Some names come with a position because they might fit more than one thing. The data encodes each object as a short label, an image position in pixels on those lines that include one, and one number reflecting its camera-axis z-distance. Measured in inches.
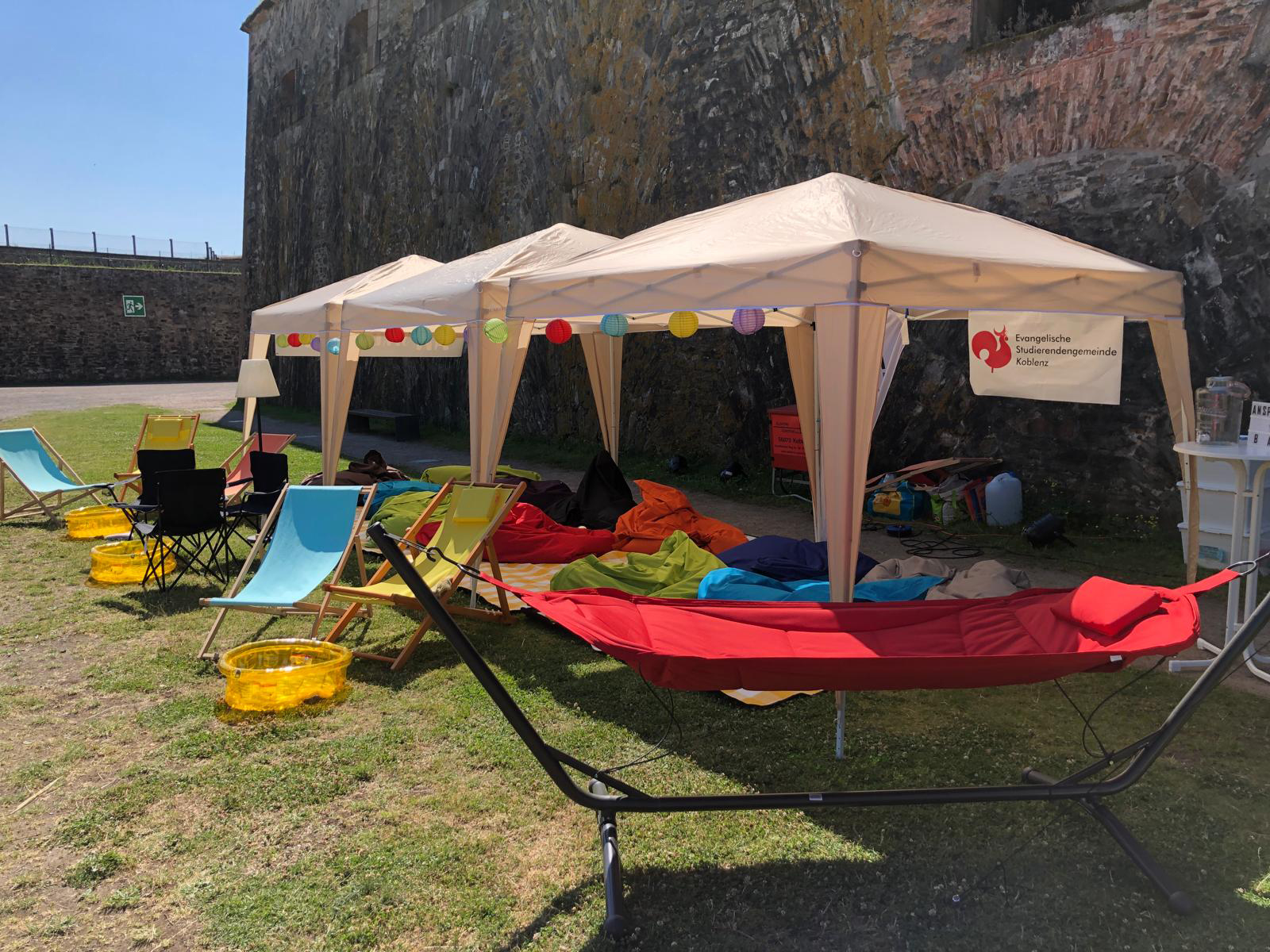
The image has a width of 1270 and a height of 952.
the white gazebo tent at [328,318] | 301.7
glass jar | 166.9
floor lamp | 316.2
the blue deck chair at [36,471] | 292.4
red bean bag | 241.4
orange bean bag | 247.9
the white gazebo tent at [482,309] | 237.6
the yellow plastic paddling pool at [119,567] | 227.1
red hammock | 103.7
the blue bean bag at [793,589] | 175.3
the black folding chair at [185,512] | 209.8
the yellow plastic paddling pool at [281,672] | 149.3
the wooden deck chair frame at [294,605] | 170.1
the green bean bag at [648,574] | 197.8
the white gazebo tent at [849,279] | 139.9
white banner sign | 201.2
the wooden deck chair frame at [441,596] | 169.2
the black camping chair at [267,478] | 265.7
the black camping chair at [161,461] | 275.9
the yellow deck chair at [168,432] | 339.0
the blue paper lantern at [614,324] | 226.1
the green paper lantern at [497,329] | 236.5
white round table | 155.9
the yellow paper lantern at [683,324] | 201.3
